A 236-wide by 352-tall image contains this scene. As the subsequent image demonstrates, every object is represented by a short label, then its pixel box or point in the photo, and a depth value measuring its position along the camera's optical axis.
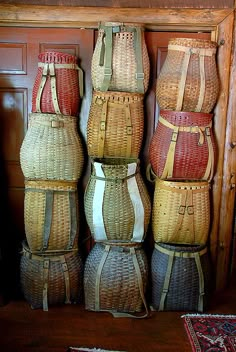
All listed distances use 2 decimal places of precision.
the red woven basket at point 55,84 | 2.63
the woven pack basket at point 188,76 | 2.56
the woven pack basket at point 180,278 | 2.73
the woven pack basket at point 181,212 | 2.70
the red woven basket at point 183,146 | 2.64
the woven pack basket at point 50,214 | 2.71
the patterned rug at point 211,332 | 2.41
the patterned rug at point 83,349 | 2.35
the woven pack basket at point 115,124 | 2.64
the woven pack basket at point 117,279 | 2.71
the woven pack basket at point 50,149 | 2.64
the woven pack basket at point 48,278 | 2.74
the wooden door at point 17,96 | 2.82
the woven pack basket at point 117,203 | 2.65
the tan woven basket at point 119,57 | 2.59
